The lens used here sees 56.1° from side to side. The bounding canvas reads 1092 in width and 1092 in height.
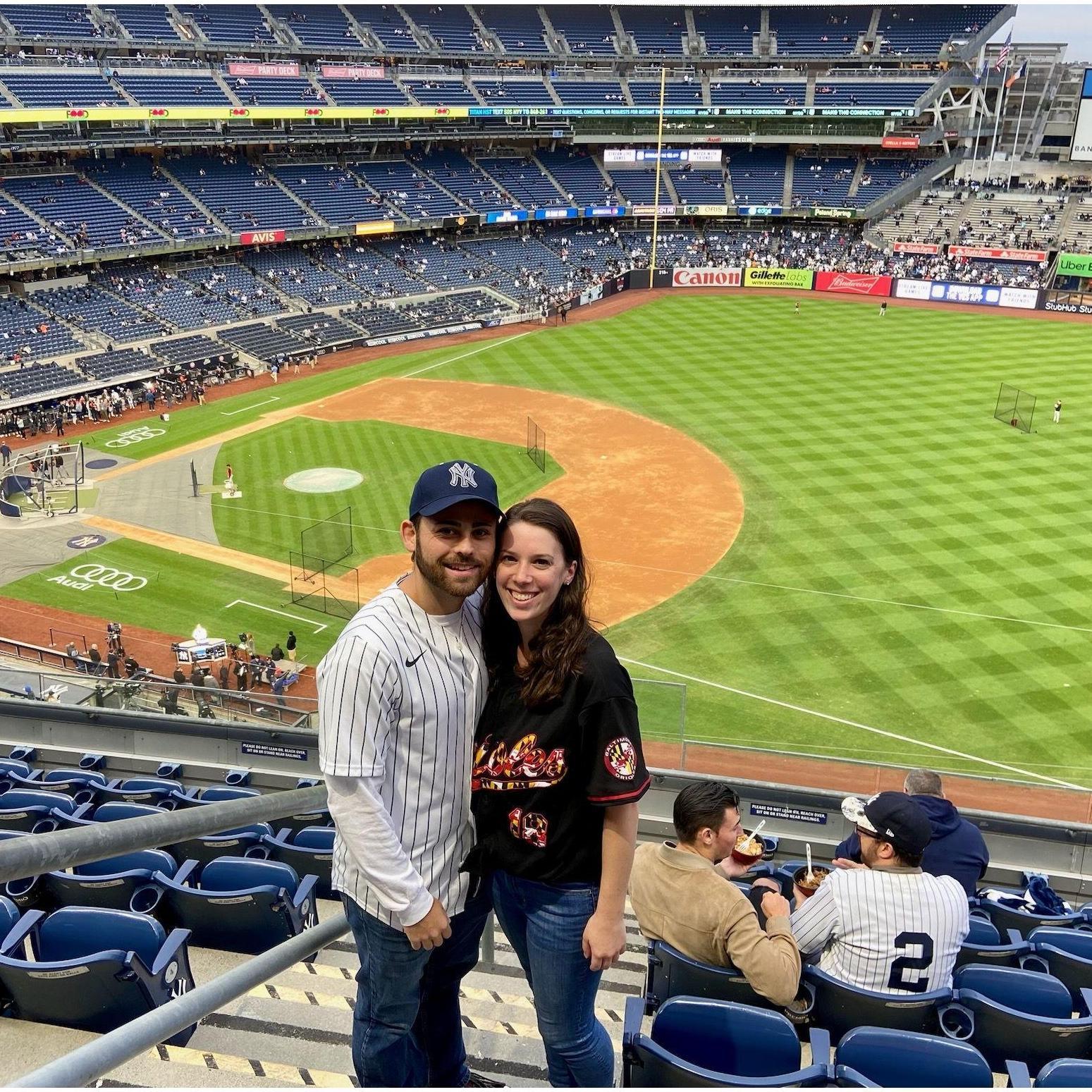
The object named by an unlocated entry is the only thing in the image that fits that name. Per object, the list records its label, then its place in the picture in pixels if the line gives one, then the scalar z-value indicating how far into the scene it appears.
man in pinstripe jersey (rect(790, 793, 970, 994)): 5.80
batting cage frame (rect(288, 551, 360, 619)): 27.36
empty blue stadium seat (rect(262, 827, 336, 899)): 7.59
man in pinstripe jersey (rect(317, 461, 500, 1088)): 3.93
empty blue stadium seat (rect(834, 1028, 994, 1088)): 4.73
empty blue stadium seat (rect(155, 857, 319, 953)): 6.49
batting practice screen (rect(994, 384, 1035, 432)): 40.47
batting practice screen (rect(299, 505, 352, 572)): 29.78
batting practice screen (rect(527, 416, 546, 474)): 36.97
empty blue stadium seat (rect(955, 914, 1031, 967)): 6.98
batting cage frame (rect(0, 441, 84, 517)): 34.25
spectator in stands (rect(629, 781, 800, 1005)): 5.29
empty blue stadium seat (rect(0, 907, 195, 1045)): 5.21
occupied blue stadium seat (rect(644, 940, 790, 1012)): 5.51
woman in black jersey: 4.10
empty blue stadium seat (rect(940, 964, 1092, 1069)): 5.66
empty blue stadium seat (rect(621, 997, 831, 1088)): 4.95
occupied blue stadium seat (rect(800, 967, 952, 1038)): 5.60
